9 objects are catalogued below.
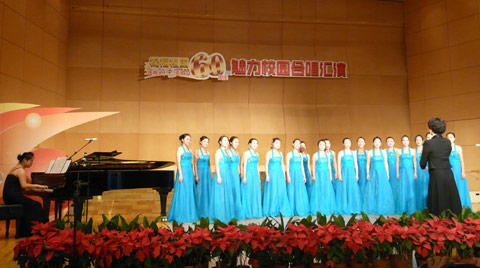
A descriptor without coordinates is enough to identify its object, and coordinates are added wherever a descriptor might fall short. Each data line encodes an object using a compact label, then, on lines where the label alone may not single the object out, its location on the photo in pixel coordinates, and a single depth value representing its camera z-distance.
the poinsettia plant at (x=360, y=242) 2.70
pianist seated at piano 5.21
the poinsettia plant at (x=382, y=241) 2.78
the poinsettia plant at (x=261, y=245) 2.67
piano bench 4.67
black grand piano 5.18
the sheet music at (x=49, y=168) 5.21
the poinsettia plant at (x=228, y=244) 2.63
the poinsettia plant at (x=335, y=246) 2.72
